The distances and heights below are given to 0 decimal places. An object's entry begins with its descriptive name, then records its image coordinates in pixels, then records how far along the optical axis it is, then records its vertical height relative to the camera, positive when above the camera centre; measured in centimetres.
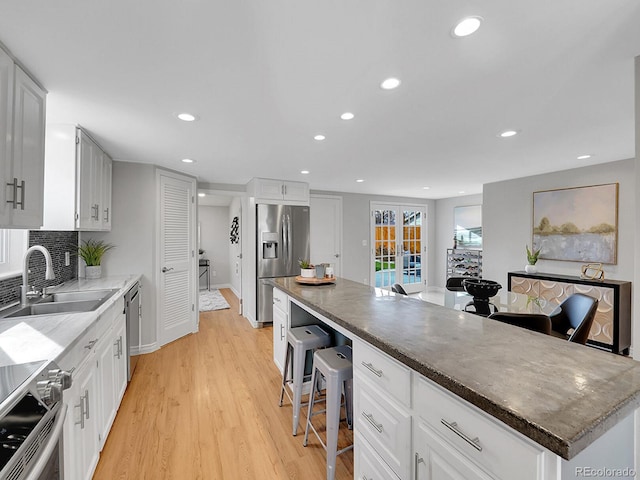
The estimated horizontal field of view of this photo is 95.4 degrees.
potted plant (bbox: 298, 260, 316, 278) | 260 -28
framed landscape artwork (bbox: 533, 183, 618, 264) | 364 +27
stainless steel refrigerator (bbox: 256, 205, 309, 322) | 441 -9
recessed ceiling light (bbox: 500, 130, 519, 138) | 246 +94
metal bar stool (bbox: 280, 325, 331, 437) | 200 -75
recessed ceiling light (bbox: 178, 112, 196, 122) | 208 +88
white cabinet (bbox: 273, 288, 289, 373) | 249 -76
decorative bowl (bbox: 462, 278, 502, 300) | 238 -39
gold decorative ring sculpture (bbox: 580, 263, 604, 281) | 359 -35
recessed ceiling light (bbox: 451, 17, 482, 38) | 117 +89
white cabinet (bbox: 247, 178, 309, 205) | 439 +75
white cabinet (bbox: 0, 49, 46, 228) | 137 +46
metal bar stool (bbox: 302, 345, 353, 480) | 156 -81
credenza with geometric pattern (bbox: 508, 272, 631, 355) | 333 -76
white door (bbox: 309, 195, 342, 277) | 569 +20
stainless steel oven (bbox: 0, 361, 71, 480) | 79 -56
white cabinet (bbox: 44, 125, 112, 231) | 224 +46
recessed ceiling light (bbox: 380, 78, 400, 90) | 163 +90
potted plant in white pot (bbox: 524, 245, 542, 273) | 424 -27
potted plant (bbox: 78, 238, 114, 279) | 306 -21
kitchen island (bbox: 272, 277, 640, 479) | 66 -40
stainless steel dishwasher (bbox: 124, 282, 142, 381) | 260 -83
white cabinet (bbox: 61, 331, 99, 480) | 129 -90
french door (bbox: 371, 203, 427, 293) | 644 -12
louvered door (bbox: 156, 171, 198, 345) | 359 -25
